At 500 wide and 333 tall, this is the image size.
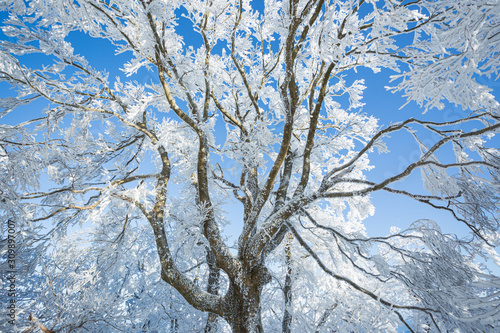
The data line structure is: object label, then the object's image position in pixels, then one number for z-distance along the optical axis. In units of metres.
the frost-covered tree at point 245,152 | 2.88
